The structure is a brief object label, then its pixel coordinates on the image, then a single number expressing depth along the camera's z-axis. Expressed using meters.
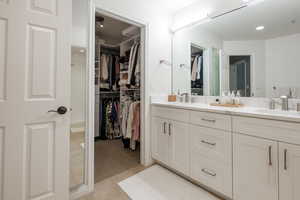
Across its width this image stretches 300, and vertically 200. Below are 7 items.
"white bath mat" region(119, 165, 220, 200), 1.57
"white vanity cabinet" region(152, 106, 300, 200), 1.09
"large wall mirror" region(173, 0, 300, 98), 1.61
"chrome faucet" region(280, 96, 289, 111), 1.50
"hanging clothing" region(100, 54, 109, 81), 3.35
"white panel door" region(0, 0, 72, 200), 1.11
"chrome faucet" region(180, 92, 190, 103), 2.41
